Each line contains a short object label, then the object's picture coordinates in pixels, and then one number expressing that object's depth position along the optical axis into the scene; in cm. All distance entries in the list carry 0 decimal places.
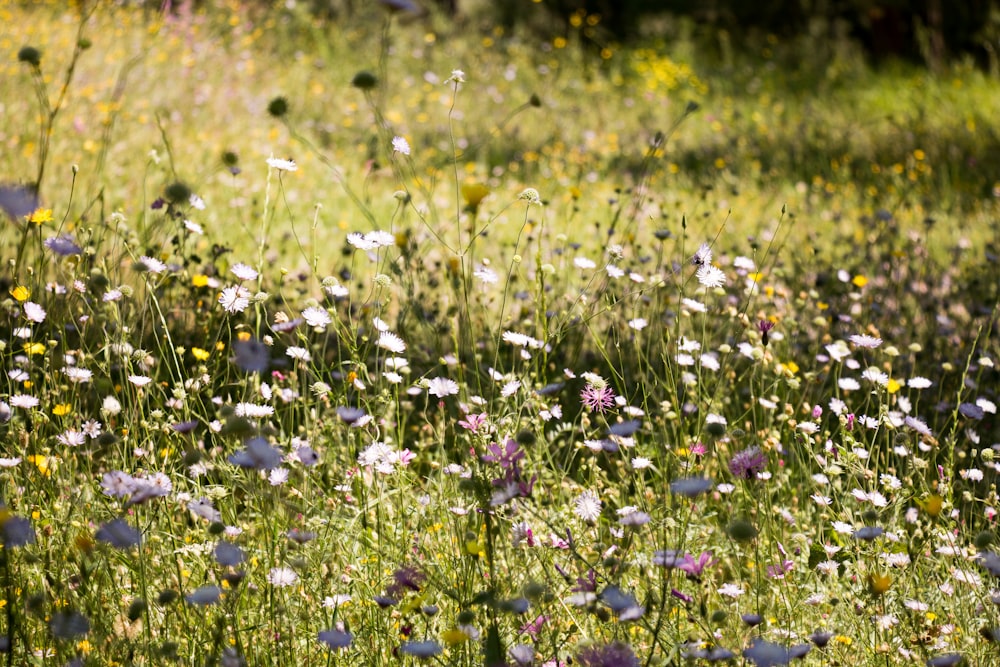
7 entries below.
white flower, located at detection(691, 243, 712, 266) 452
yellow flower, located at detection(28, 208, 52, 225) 449
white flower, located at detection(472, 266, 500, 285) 454
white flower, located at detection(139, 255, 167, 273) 406
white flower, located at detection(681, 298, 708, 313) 481
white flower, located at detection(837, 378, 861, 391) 479
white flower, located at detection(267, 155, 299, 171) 461
